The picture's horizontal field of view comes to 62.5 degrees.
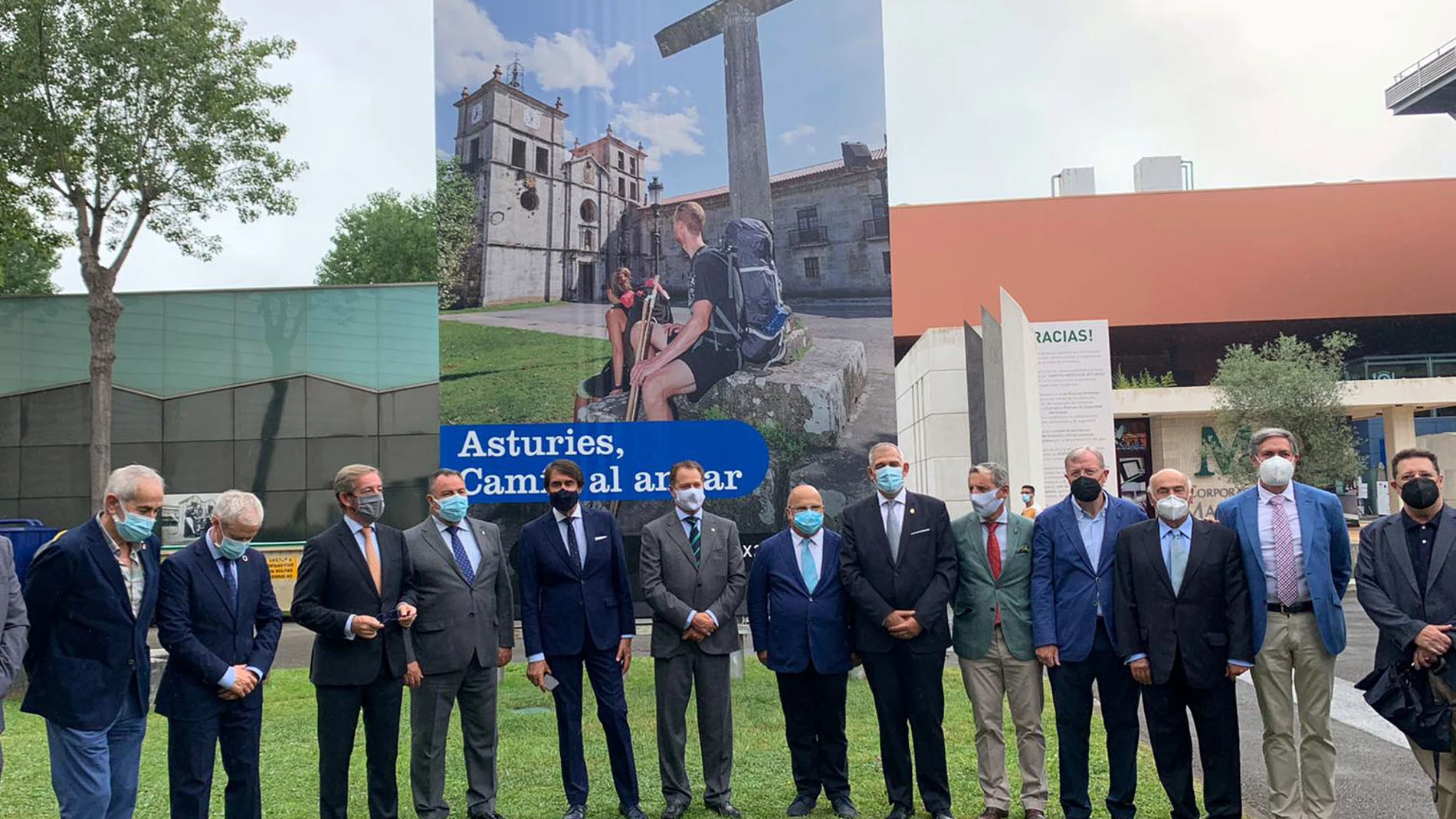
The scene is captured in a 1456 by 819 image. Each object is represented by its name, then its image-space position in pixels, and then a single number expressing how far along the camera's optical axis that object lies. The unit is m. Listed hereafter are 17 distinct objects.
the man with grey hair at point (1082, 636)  5.83
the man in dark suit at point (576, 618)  6.14
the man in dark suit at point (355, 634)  5.52
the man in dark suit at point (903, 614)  5.99
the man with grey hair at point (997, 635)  5.96
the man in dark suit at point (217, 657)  5.05
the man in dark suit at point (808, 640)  6.20
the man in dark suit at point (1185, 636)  5.59
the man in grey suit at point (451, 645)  5.95
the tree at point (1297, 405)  35.97
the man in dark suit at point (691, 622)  6.20
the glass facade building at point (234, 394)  21.66
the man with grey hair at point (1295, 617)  5.51
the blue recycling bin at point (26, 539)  11.66
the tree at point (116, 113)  14.95
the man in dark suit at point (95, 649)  4.66
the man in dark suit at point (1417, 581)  5.11
